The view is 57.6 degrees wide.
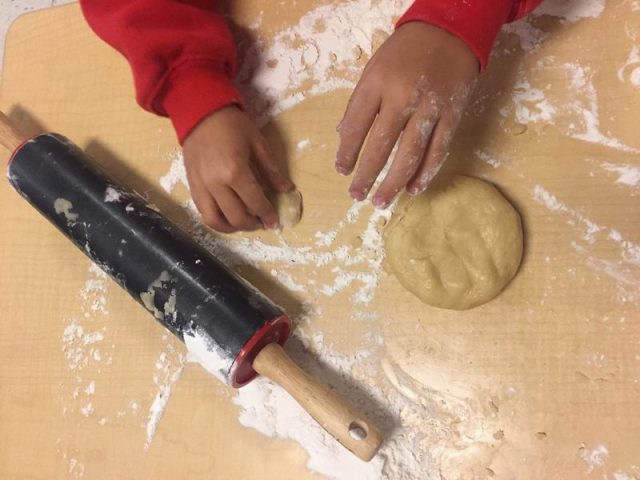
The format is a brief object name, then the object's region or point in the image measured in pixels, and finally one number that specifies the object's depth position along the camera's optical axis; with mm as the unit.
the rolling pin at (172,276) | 756
